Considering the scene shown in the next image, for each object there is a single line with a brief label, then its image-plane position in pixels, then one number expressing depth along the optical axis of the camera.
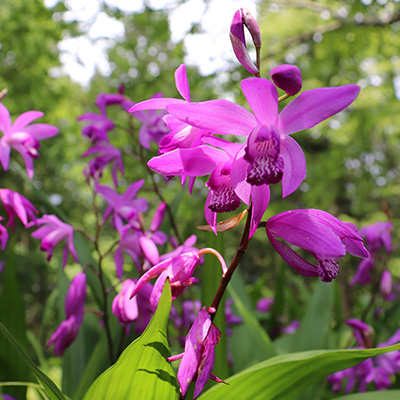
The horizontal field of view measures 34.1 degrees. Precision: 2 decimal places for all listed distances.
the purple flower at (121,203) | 0.34
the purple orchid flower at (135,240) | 0.32
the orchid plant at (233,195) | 0.19
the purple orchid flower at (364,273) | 1.22
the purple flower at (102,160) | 0.38
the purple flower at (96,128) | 0.40
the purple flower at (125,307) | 0.25
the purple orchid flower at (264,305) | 1.63
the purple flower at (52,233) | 0.32
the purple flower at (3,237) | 0.29
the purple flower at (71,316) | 0.29
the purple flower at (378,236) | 1.24
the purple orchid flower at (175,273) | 0.21
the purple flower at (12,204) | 0.29
